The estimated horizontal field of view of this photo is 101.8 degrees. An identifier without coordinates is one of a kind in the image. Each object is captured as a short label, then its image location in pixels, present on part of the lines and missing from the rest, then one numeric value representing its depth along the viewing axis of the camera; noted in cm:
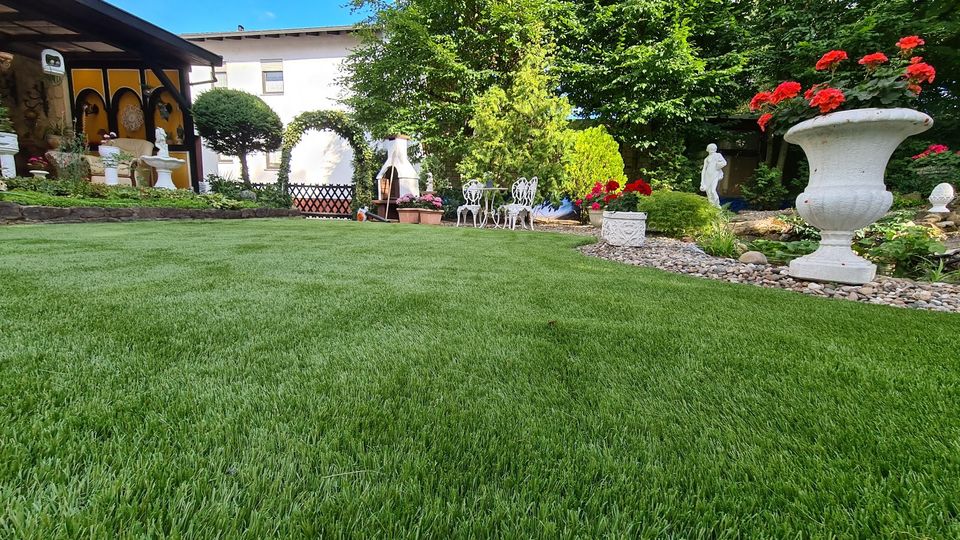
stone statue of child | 844
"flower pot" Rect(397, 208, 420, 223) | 820
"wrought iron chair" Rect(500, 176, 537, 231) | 757
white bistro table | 789
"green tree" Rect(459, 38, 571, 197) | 820
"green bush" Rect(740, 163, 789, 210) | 1011
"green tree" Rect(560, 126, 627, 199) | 862
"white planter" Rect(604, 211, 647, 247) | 440
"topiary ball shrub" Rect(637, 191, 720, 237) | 534
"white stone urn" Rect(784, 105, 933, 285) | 260
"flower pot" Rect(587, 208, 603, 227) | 762
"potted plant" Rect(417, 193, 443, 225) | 819
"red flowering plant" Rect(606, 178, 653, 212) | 490
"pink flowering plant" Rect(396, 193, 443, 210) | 844
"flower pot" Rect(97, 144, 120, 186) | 766
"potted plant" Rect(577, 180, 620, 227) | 761
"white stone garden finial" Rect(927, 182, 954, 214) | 605
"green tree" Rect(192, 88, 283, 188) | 1015
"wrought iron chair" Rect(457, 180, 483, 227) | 789
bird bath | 827
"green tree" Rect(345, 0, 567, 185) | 906
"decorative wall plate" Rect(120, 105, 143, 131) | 1048
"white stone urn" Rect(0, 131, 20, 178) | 635
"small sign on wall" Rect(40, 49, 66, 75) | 832
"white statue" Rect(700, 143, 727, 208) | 610
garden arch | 945
